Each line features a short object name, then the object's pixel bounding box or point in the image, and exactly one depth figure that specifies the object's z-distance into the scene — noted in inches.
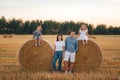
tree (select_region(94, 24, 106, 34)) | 3673.7
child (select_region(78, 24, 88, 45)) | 530.3
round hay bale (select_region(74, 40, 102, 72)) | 539.5
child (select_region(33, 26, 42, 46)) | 531.4
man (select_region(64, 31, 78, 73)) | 515.8
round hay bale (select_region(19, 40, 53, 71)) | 539.5
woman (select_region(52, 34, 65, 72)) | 523.5
